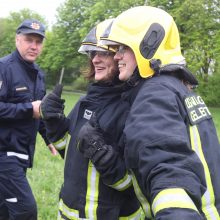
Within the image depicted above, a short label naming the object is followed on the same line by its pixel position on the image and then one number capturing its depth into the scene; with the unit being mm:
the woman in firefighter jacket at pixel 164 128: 1621
